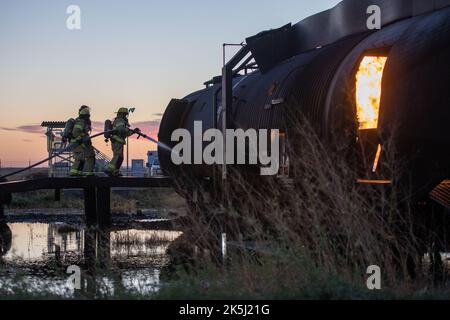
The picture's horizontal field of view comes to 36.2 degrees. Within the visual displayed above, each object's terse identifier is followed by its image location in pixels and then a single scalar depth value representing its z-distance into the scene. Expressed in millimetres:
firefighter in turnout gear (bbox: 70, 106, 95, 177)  17641
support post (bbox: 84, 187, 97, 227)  20469
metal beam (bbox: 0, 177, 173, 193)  17688
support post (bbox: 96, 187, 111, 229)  19109
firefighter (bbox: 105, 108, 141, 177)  17953
